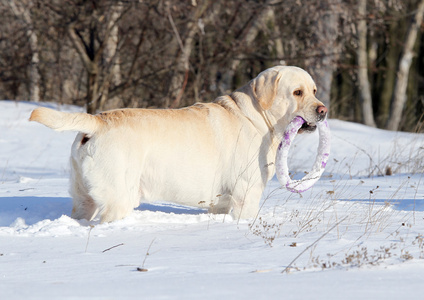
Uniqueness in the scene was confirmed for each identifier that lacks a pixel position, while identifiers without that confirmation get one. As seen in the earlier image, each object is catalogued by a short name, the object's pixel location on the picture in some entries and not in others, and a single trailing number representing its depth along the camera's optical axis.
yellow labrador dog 9.76
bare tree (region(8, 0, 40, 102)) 29.17
